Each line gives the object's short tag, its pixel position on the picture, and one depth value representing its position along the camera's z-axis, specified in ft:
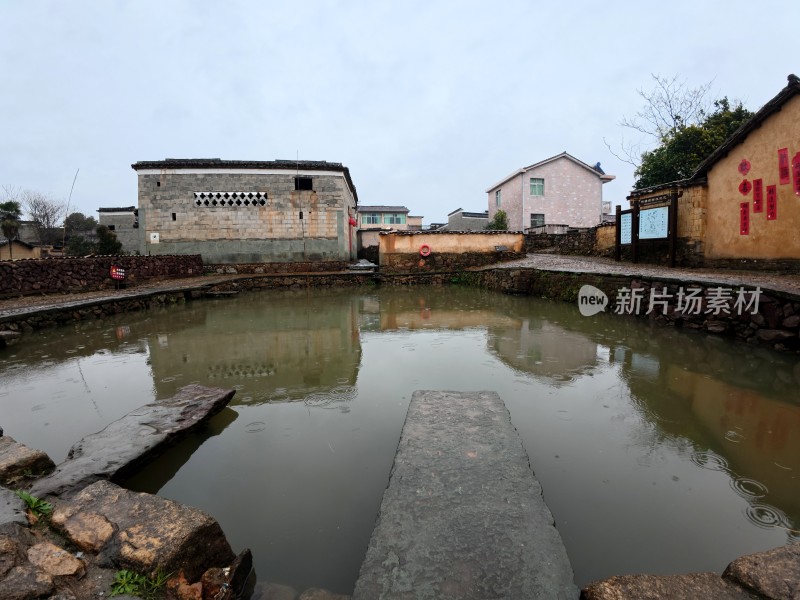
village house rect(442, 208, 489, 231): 120.26
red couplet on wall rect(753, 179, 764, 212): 31.53
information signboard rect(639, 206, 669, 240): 40.24
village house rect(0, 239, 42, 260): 80.38
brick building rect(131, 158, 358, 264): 59.98
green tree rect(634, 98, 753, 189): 58.80
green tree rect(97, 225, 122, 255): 80.85
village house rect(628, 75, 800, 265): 29.35
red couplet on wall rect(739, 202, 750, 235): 32.65
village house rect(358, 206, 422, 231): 130.31
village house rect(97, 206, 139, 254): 98.58
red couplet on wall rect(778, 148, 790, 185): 29.68
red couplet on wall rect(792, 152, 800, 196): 28.76
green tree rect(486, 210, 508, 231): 100.12
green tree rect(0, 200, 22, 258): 90.46
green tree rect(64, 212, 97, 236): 119.75
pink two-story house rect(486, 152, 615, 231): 95.14
